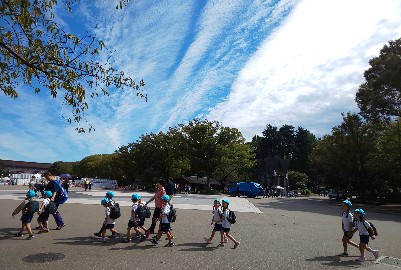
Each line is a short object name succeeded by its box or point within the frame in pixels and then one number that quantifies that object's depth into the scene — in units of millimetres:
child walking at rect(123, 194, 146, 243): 8289
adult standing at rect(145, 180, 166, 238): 8891
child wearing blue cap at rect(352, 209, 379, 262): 7214
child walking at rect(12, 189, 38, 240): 8312
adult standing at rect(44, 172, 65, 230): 9477
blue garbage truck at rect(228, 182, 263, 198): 40594
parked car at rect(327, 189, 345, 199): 46312
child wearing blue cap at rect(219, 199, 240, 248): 8203
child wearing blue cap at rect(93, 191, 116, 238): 8562
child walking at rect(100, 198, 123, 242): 8258
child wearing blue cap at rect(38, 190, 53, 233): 9039
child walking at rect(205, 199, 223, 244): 8344
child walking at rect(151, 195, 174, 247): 7910
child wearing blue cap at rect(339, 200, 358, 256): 7668
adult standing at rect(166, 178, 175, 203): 11612
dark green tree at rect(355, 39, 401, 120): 24922
